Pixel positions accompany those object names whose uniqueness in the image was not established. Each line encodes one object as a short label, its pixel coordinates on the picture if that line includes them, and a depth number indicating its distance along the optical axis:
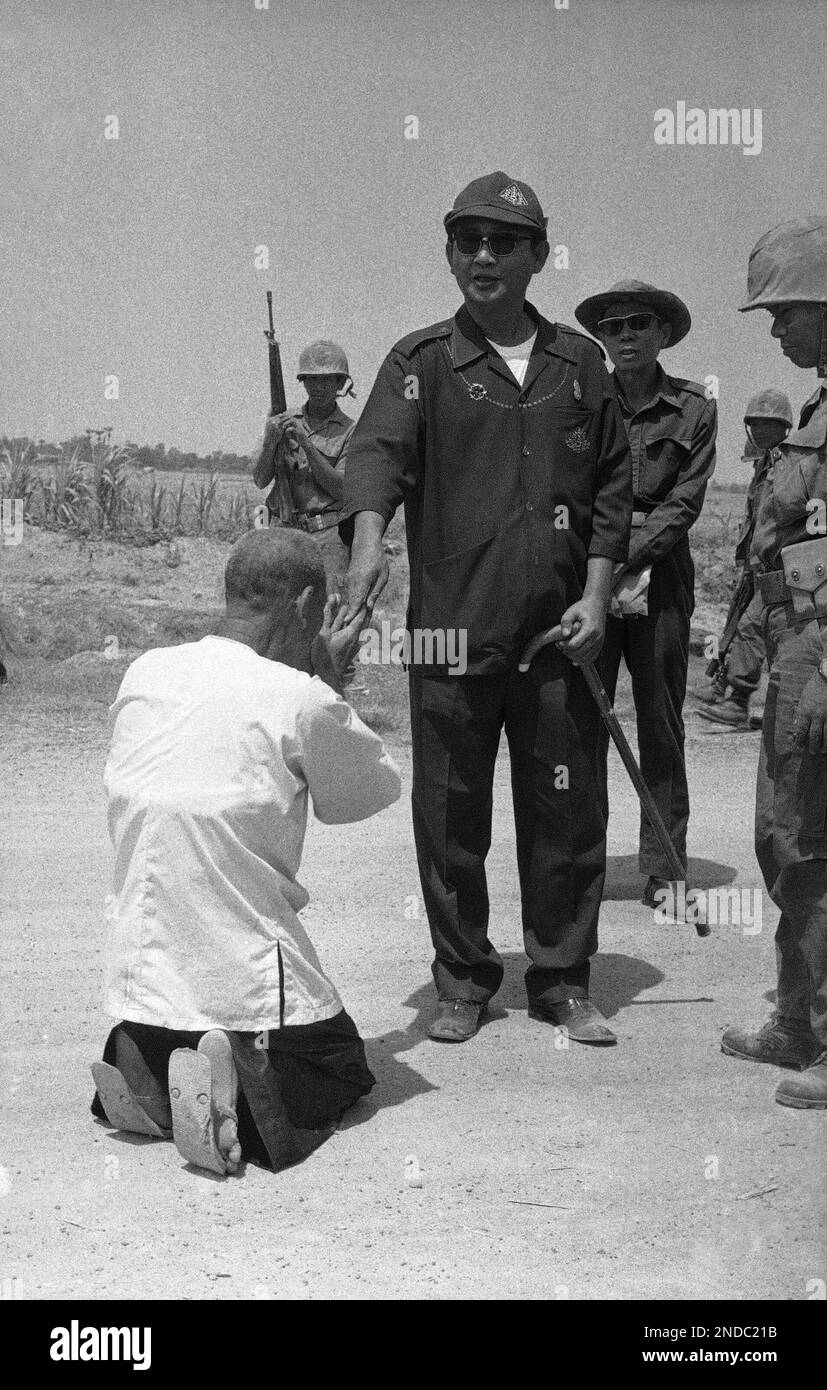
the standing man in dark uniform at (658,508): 6.28
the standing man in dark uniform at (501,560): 4.79
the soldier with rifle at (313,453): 9.37
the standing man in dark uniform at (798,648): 4.29
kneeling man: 3.86
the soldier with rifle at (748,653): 11.08
